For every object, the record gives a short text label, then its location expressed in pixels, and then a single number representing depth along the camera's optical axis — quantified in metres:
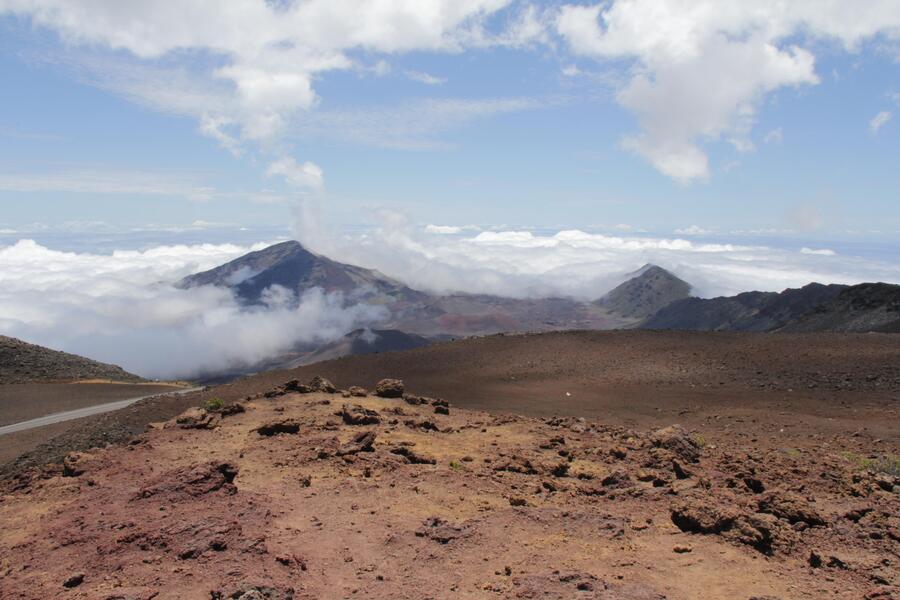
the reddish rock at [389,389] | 15.06
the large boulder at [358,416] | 11.66
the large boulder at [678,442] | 9.63
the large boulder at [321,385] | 15.13
